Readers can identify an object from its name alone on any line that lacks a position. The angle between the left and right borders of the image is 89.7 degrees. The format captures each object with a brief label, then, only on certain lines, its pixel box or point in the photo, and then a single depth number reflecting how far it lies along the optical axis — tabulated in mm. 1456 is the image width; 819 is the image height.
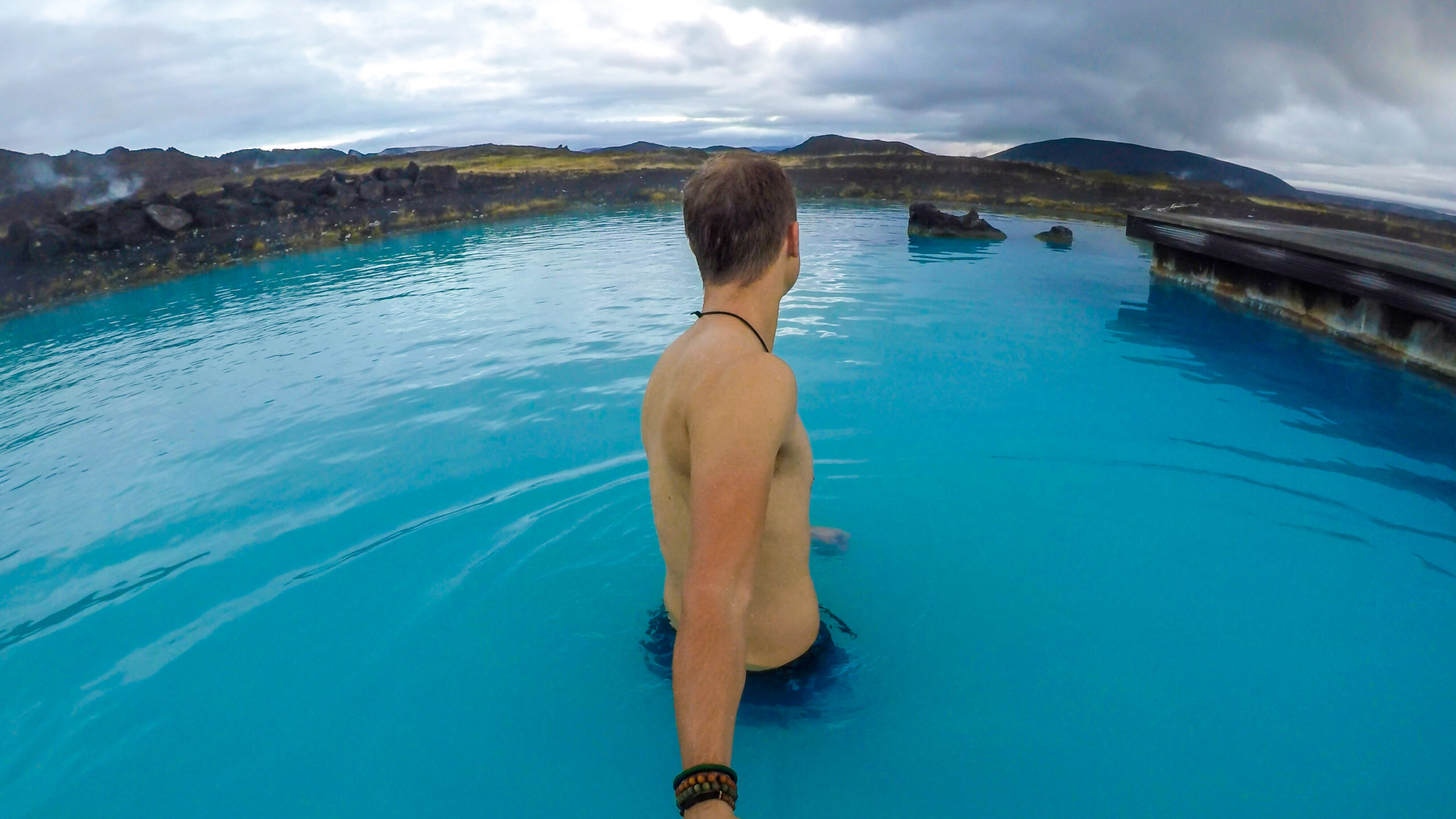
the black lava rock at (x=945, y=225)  17672
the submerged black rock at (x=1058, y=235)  16625
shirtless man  1542
